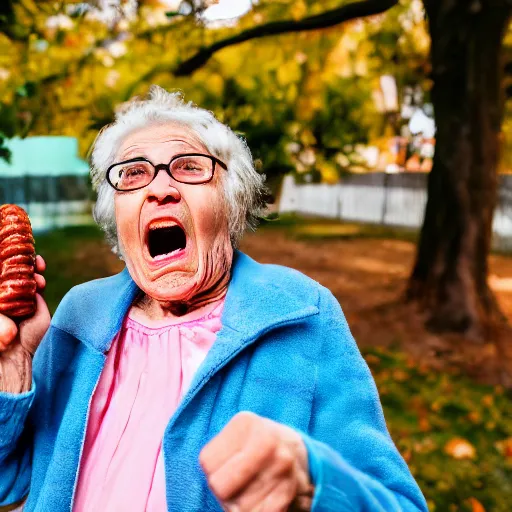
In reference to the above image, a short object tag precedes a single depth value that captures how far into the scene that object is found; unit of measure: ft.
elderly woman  3.92
